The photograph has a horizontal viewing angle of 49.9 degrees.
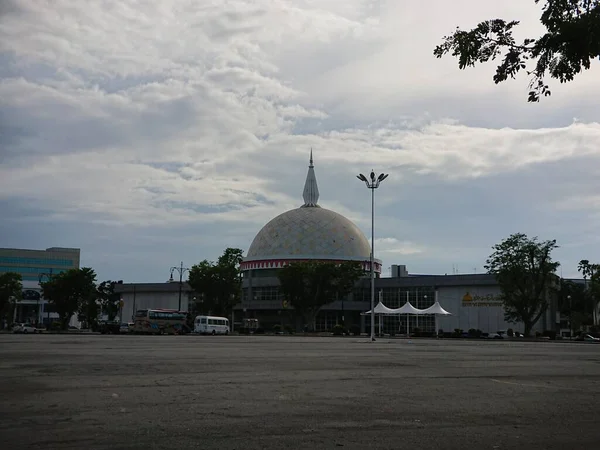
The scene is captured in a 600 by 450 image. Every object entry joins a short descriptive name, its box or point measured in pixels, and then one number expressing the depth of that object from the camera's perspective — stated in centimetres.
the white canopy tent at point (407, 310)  6919
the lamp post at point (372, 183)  5444
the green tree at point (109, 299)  11881
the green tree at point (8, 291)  7481
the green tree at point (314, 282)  7762
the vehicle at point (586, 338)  6055
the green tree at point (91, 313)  9838
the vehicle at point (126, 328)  6581
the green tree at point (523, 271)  6719
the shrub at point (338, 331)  7462
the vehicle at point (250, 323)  9750
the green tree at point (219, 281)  7838
